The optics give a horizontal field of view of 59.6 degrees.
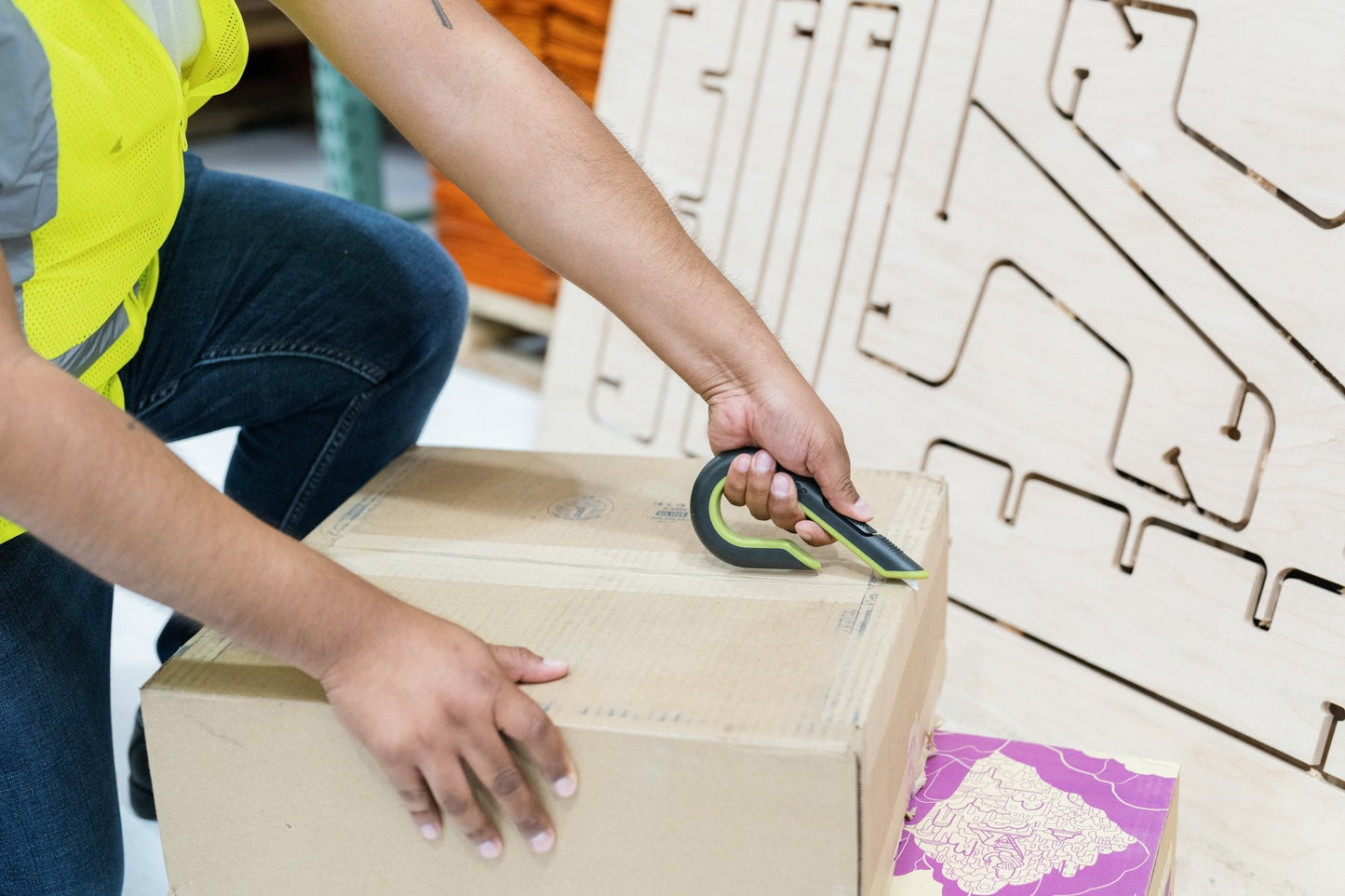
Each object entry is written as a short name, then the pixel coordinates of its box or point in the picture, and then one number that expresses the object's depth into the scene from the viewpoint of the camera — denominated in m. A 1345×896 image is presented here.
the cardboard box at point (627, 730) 0.61
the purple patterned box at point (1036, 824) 0.76
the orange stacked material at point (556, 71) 1.68
